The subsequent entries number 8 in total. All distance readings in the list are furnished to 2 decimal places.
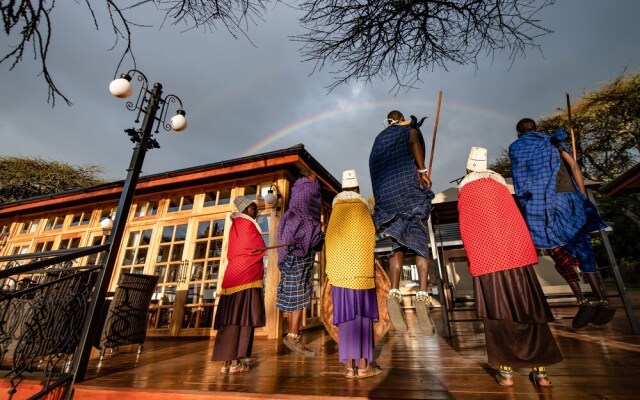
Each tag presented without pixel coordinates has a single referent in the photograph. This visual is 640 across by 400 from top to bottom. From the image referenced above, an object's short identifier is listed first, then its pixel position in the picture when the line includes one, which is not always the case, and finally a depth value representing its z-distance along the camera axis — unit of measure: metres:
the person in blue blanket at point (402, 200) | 2.03
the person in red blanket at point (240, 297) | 2.36
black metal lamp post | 2.21
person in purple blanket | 2.83
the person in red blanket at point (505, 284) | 1.53
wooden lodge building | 5.36
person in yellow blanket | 1.89
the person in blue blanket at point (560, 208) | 2.34
